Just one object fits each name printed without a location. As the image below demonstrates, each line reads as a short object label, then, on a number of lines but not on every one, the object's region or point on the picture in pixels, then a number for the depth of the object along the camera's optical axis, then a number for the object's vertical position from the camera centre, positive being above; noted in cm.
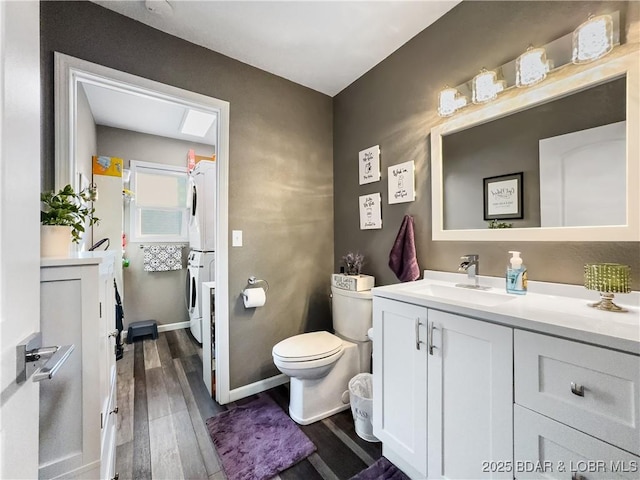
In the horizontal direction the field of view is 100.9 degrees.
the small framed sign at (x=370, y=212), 205 +22
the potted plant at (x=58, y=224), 105 +7
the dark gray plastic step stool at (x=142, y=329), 299 -102
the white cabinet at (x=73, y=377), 93 -50
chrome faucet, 144 -15
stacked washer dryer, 272 +12
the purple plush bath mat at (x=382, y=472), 131 -118
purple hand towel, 173 -10
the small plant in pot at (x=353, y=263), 205 -19
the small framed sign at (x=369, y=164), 205 +60
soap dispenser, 124 -17
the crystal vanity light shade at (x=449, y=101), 153 +81
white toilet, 166 -78
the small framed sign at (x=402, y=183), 180 +40
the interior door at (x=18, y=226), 46 +3
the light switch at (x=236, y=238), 200 +2
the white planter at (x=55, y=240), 104 +0
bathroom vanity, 73 -50
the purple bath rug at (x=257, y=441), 138 -119
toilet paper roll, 198 -43
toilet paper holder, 208 -33
